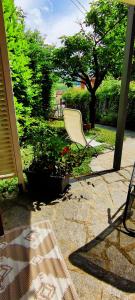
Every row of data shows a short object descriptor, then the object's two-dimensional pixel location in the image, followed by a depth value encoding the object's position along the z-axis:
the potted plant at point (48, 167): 2.94
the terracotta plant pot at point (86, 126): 7.04
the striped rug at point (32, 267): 1.72
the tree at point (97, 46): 6.09
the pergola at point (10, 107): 2.48
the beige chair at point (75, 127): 4.16
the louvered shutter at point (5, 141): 2.61
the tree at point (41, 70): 6.58
